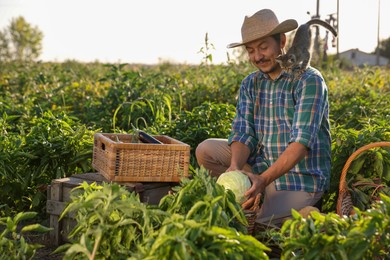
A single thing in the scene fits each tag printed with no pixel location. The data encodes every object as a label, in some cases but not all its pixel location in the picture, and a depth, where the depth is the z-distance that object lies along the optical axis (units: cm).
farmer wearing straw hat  387
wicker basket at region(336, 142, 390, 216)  372
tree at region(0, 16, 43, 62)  4219
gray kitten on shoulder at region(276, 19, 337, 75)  400
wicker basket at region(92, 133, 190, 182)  405
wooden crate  414
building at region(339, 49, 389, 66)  6194
